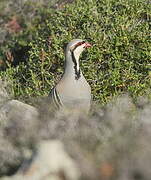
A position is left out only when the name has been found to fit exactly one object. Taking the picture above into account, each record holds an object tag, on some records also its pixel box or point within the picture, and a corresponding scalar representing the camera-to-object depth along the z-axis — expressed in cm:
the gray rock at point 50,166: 980
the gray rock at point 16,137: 1284
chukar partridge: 1730
